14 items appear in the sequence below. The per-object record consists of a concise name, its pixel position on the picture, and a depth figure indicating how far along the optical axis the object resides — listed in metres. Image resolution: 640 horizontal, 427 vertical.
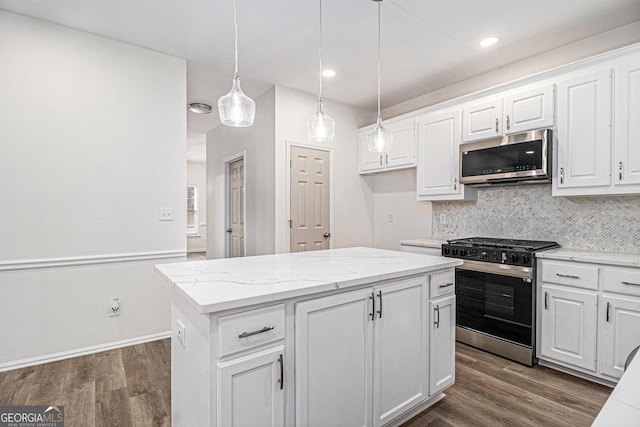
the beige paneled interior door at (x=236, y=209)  5.31
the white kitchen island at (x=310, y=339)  1.24
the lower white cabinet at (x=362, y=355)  1.45
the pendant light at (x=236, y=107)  1.75
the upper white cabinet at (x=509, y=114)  2.76
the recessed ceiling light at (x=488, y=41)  2.85
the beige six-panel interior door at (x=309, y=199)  4.06
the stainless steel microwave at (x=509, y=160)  2.72
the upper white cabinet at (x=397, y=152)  3.89
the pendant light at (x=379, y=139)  2.32
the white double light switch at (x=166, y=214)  3.16
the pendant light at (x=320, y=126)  2.07
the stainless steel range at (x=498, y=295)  2.60
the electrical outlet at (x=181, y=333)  1.45
